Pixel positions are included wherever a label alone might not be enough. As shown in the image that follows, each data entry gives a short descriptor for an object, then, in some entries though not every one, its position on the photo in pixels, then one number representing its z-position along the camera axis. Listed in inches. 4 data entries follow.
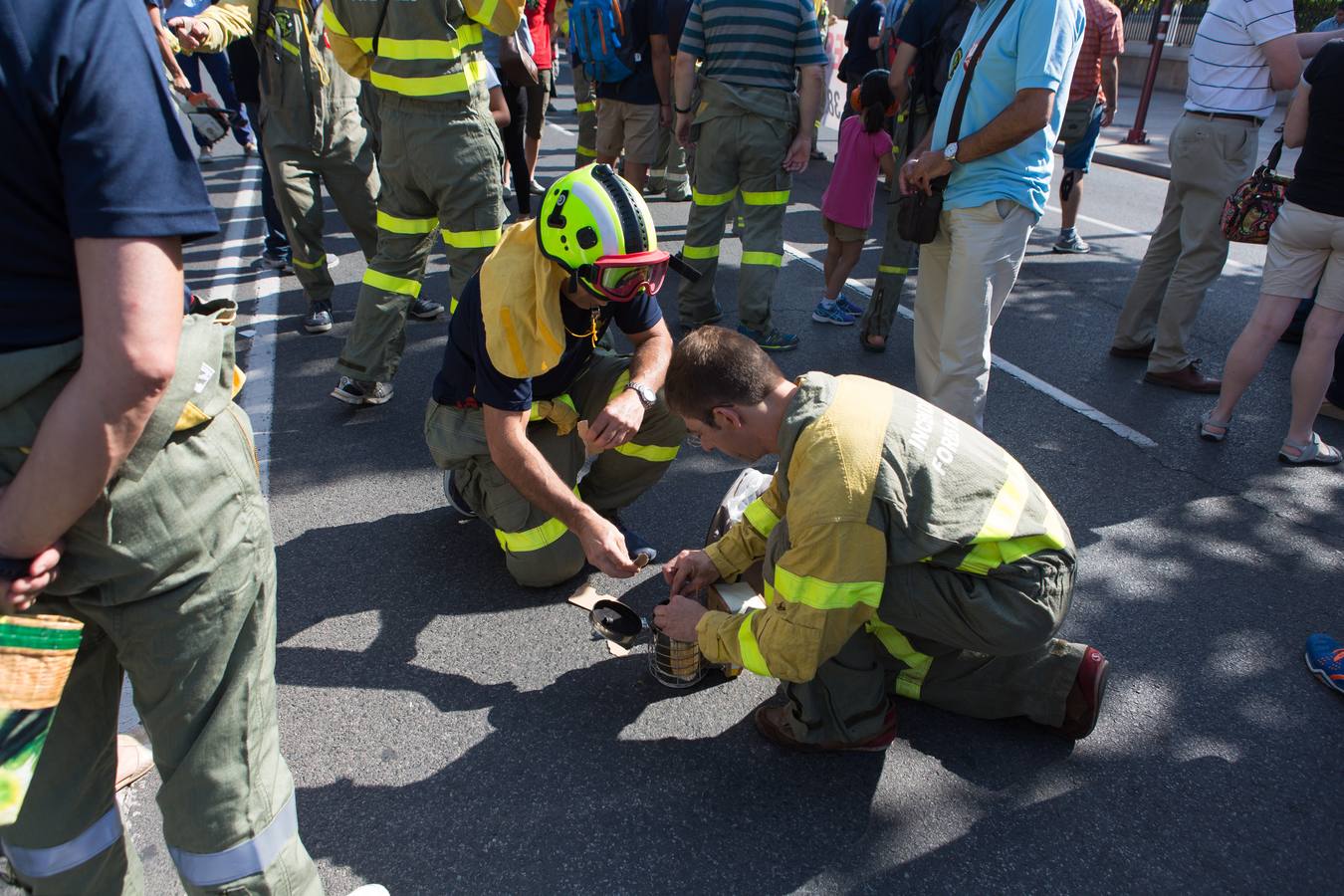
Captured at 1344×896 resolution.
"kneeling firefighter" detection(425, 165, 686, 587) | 105.1
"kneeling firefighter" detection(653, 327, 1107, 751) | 84.0
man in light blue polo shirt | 129.3
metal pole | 477.7
